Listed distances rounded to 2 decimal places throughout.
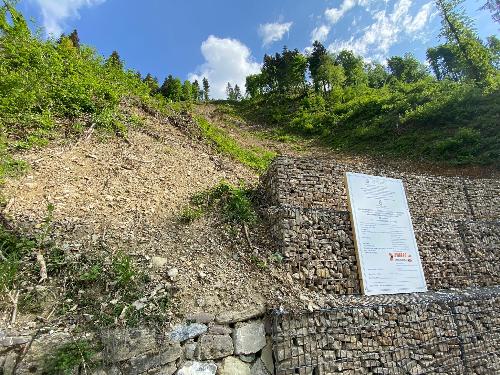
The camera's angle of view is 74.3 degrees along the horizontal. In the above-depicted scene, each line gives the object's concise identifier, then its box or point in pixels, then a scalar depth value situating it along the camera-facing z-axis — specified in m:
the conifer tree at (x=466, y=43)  20.50
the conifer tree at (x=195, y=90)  49.03
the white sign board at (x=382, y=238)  5.58
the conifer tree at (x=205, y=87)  58.17
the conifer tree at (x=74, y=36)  32.31
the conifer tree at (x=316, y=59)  35.31
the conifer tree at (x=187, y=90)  42.91
